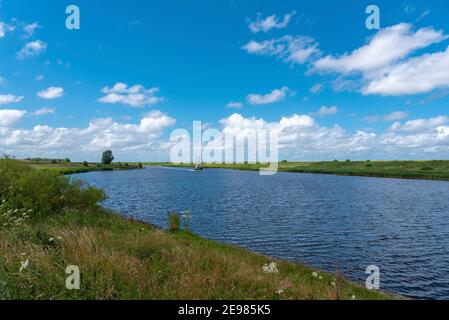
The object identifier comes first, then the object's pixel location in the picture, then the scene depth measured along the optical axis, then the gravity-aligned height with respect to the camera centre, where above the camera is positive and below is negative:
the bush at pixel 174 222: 24.58 -4.64
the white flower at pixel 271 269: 10.79 -3.72
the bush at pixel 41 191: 16.83 -1.64
